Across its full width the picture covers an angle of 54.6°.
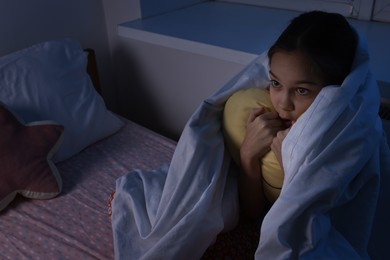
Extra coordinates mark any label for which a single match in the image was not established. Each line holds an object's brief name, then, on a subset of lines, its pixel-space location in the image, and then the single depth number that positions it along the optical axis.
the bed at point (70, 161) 1.09
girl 0.72
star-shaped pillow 1.20
